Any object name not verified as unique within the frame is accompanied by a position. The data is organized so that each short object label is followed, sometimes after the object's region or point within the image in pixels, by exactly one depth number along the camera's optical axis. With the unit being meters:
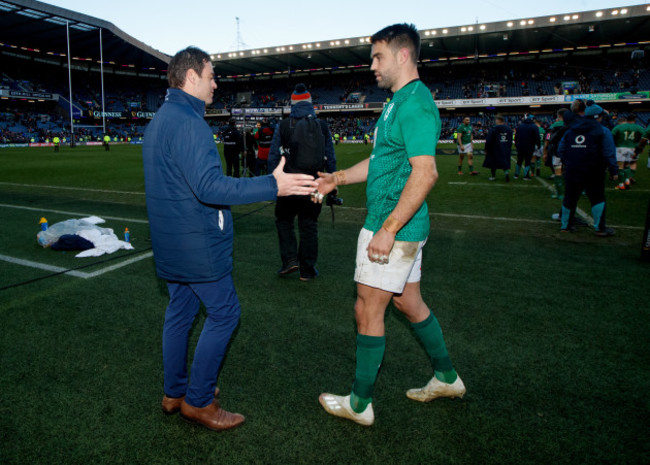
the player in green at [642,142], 11.56
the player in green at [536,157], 14.59
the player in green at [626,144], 11.79
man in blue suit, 2.03
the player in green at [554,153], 8.94
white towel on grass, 5.77
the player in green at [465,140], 15.27
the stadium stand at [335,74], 40.97
